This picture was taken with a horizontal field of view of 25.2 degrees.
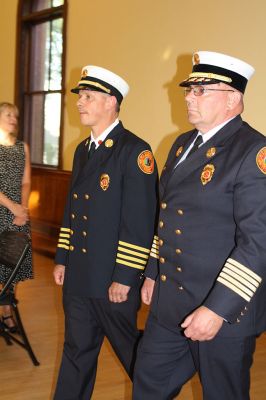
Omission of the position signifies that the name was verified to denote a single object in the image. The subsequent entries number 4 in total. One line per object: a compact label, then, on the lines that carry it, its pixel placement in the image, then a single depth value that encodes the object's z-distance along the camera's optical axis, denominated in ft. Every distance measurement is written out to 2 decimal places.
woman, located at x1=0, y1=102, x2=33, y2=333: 13.00
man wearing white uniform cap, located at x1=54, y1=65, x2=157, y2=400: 8.07
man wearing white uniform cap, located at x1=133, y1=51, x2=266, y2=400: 5.80
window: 23.68
